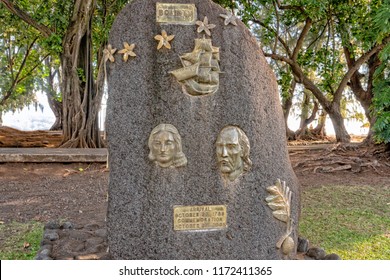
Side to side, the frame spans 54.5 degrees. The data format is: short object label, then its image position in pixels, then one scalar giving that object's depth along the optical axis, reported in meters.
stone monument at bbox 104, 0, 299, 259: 2.50
